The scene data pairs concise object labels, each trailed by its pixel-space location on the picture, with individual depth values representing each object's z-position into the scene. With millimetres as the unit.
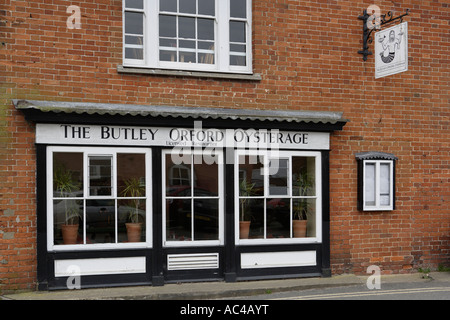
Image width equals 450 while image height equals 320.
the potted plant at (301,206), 9273
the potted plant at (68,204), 8094
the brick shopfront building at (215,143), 7941
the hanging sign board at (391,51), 8570
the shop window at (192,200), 8633
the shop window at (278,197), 9000
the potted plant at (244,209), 8984
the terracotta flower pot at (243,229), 8992
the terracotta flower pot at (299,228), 9258
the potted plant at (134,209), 8422
